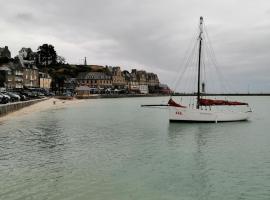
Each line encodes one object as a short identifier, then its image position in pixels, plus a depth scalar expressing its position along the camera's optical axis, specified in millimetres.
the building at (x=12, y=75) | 78262
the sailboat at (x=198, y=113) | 30784
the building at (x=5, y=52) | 102173
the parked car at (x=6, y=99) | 42829
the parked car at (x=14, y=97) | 49363
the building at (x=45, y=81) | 96604
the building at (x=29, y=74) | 86684
